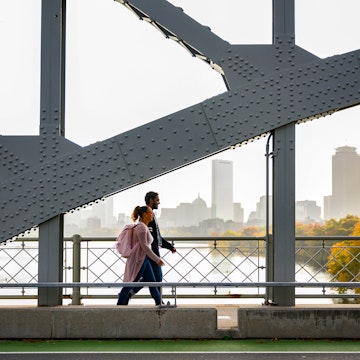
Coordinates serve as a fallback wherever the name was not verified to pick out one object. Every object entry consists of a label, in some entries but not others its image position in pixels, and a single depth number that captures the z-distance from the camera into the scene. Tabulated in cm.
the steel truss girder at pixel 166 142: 879
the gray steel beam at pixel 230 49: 888
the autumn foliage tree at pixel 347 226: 9675
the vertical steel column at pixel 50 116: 889
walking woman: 936
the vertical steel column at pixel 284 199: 889
